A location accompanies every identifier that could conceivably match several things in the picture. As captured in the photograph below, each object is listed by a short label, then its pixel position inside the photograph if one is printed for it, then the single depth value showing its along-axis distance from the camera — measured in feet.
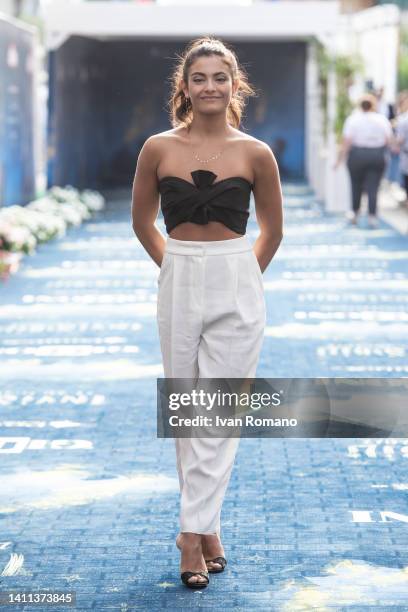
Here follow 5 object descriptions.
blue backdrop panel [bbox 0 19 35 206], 54.85
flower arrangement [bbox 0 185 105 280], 44.78
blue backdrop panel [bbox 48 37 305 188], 93.76
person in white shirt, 55.98
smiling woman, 13.99
